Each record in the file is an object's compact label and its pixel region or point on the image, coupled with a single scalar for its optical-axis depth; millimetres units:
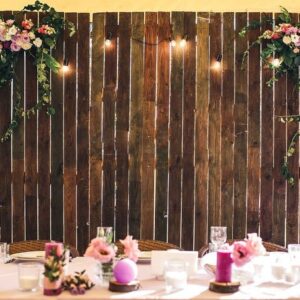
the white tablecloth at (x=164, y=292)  2595
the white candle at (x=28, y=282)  2670
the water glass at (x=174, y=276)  2703
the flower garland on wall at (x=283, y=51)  4727
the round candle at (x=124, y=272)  2699
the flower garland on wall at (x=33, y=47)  4738
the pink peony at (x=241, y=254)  2727
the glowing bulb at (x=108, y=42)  4906
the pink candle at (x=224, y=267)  2730
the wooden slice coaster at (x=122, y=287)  2676
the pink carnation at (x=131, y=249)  2871
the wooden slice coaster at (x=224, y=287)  2678
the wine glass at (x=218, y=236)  3400
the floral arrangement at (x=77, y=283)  2625
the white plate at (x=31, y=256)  3375
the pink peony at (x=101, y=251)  2758
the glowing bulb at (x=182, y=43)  4898
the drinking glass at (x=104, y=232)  3147
